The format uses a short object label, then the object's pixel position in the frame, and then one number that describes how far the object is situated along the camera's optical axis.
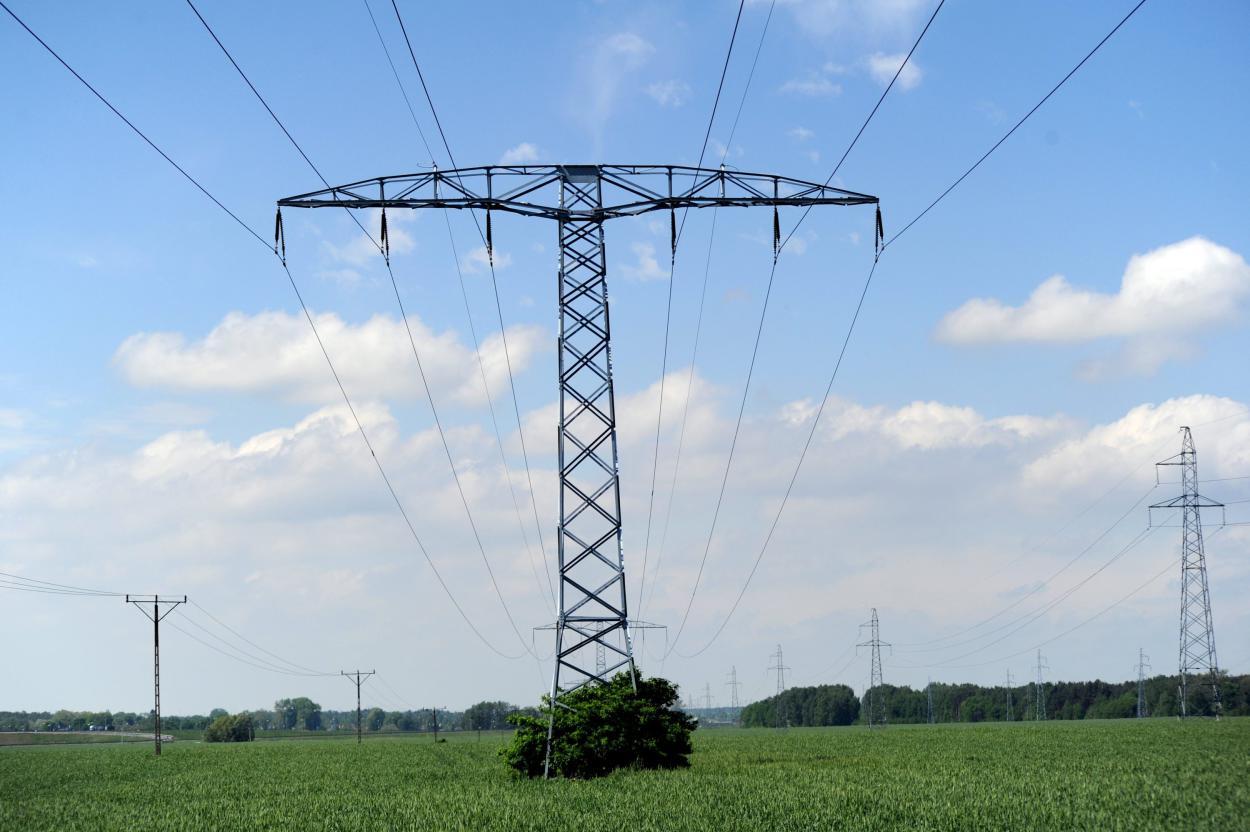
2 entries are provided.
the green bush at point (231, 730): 175.75
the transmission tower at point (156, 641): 88.39
